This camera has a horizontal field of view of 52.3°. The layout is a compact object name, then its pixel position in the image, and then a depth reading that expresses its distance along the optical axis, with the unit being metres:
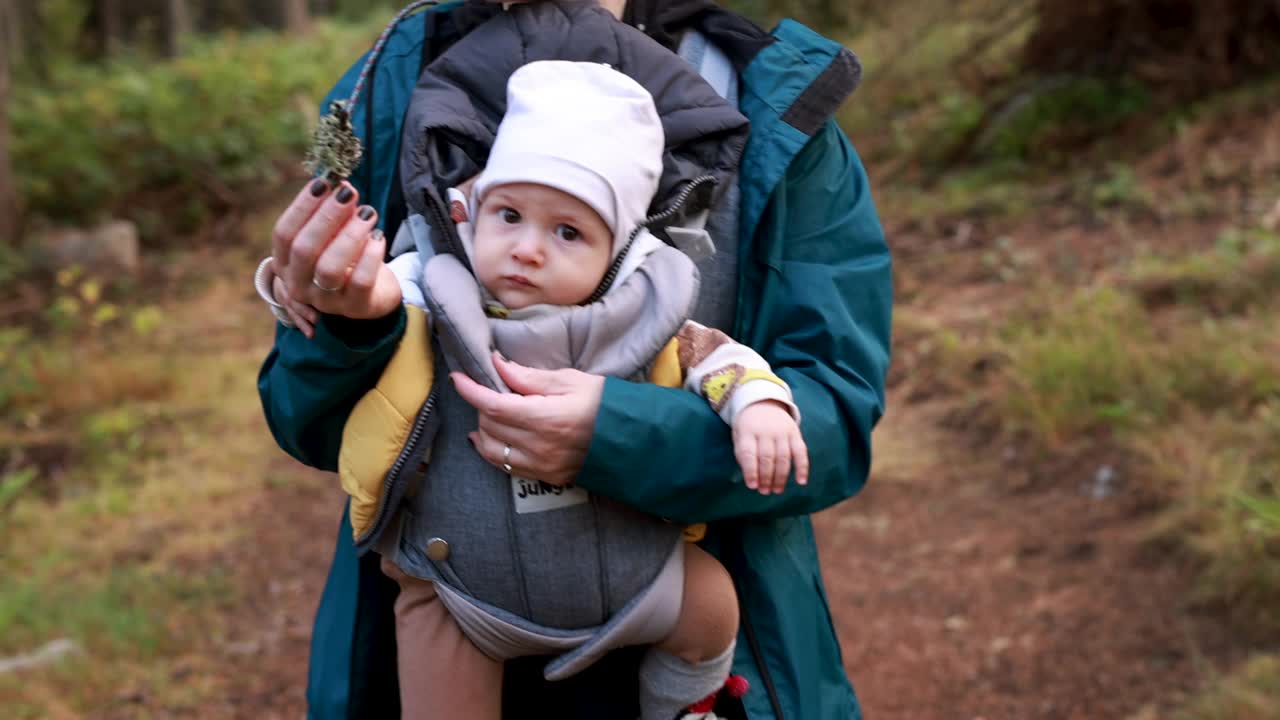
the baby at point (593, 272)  1.81
